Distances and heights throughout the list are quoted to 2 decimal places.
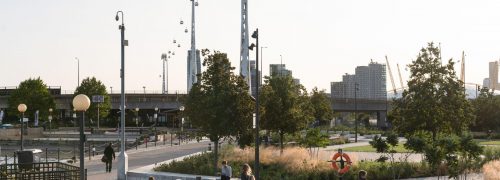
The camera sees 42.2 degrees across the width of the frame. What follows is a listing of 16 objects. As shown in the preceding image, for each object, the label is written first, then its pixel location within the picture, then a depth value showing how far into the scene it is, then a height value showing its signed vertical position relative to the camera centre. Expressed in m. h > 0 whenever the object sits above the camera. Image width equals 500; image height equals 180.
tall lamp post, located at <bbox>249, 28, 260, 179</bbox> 21.89 +0.41
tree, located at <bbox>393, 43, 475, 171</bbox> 29.23 +0.27
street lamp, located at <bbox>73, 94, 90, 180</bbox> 15.59 +0.06
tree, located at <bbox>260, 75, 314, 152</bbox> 36.38 +0.01
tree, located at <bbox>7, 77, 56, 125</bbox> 95.62 +1.53
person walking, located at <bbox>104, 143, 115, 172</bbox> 31.05 -2.29
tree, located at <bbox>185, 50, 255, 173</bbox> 27.91 +0.23
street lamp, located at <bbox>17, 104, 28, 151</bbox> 29.52 +0.02
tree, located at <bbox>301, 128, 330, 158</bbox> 32.91 -1.57
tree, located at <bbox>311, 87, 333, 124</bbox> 63.14 +0.49
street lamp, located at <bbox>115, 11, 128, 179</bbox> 26.80 -1.26
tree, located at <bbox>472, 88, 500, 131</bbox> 65.62 -0.52
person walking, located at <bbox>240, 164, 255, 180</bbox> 19.73 -1.98
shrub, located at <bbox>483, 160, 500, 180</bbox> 20.48 -2.06
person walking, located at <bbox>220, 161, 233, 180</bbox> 21.75 -2.15
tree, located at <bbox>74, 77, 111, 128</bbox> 93.06 +2.43
